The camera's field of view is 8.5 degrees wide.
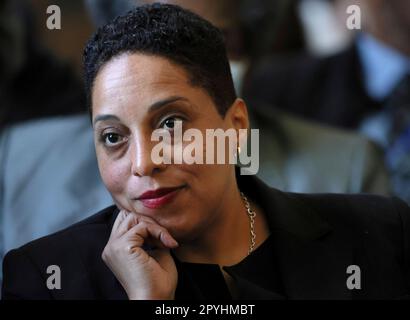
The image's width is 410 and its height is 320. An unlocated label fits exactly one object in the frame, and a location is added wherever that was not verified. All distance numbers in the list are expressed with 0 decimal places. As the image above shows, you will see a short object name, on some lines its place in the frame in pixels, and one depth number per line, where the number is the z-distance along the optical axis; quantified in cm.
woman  263
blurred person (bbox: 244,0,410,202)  348
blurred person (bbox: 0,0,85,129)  321
